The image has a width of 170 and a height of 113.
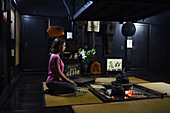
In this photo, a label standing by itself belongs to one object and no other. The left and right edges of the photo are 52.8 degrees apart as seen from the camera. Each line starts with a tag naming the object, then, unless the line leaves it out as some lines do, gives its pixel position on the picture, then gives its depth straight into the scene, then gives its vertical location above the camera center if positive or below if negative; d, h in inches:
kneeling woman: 132.3 -18.0
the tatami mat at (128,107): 94.9 -32.5
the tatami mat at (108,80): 185.2 -32.4
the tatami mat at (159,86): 145.7 -32.1
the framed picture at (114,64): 302.2 -21.3
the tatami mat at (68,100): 112.7 -33.6
